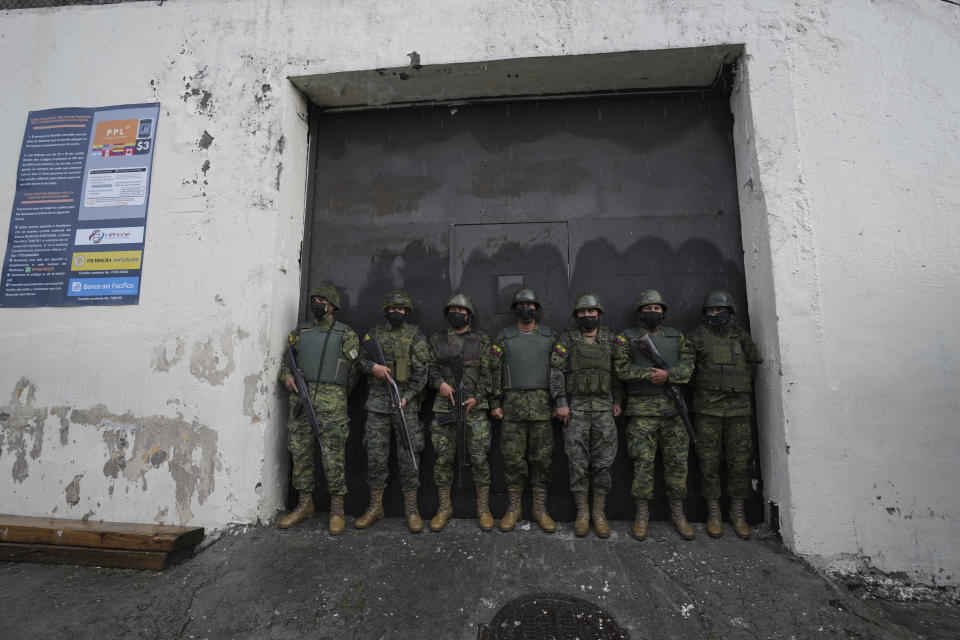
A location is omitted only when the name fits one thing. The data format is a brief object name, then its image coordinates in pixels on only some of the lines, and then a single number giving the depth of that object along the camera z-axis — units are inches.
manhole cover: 118.0
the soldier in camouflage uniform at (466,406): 173.0
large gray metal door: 192.9
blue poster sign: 185.6
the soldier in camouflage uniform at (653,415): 165.3
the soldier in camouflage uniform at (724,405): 163.3
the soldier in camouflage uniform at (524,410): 169.2
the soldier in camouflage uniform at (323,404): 172.6
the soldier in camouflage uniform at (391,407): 174.2
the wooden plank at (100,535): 150.1
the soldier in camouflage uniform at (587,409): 165.6
